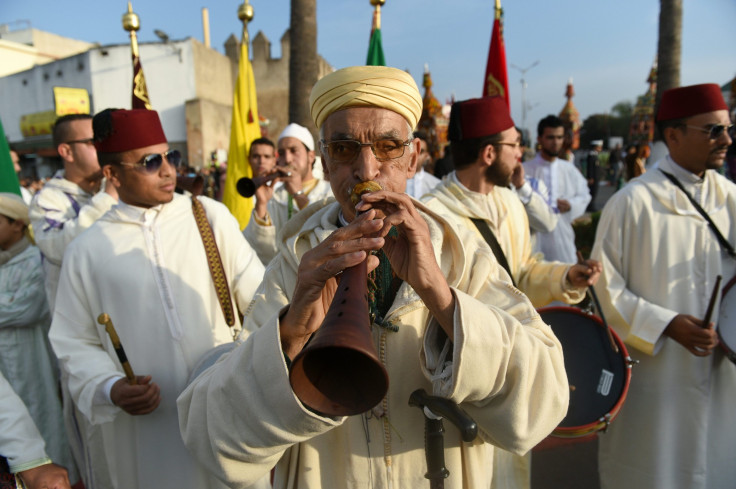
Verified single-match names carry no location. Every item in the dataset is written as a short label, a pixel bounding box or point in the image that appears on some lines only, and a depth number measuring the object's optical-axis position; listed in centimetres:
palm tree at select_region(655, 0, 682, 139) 876
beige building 2770
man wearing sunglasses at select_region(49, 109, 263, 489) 264
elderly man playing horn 126
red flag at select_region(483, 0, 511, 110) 614
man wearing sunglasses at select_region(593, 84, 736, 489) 313
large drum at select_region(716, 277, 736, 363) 298
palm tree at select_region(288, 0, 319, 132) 745
